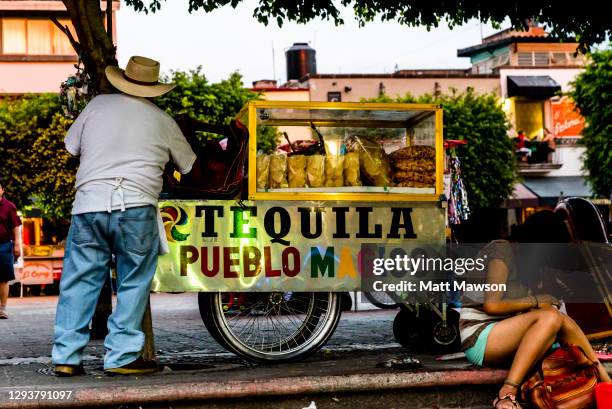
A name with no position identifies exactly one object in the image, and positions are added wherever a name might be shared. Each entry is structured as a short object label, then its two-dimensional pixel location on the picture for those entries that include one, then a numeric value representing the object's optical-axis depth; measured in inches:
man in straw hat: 224.5
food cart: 249.4
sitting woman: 213.9
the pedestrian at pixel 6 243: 494.6
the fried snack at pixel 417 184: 265.0
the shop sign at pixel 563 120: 1802.4
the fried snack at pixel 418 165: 266.1
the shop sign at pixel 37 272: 954.7
